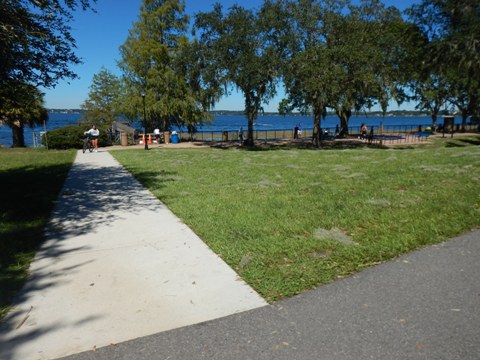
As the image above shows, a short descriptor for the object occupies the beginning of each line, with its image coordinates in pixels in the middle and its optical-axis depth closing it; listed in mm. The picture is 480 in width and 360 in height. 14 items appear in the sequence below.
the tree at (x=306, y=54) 23094
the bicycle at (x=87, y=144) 21200
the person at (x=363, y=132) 35775
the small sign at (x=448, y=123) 43294
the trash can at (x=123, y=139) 28656
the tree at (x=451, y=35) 21531
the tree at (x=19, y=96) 9664
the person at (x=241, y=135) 33344
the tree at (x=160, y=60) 32094
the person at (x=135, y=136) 31719
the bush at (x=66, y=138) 23712
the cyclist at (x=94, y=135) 21797
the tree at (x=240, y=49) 23156
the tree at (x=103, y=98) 44094
